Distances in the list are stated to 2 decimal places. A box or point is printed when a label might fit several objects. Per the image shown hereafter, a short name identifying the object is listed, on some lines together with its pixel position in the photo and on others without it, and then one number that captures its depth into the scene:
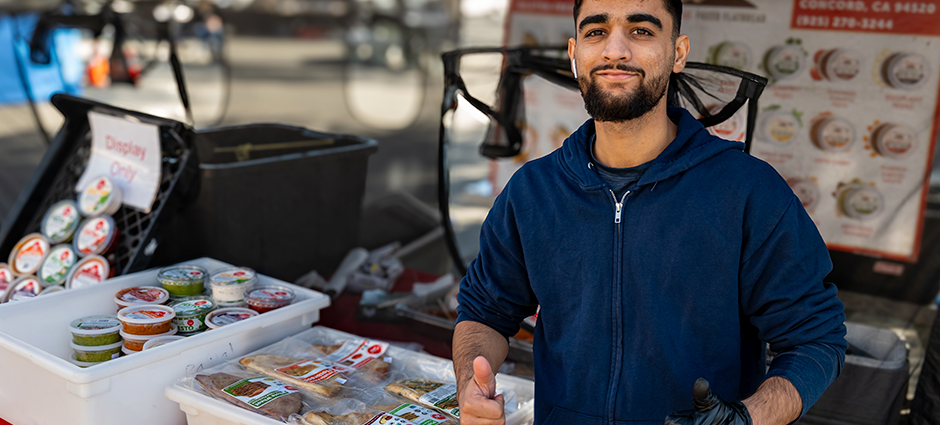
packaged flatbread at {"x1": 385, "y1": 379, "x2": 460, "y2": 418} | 1.55
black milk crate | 2.28
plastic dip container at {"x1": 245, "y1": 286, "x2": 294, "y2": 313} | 1.92
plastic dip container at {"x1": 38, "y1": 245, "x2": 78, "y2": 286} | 2.28
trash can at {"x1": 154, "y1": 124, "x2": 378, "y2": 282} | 2.38
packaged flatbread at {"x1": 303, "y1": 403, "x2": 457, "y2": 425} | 1.47
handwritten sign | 2.35
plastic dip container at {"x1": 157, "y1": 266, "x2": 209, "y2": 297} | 2.01
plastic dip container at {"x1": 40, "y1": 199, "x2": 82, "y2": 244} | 2.38
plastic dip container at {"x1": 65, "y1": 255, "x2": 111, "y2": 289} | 2.20
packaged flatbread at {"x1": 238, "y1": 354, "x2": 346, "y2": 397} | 1.62
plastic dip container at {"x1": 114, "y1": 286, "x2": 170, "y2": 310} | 1.88
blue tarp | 4.06
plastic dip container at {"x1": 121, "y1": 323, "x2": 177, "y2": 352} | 1.69
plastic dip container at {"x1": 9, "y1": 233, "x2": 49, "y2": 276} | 2.35
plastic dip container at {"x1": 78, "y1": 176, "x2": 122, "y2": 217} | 2.35
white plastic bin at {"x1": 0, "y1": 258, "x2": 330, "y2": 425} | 1.53
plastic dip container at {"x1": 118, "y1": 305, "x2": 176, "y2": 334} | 1.70
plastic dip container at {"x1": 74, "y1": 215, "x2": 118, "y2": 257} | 2.27
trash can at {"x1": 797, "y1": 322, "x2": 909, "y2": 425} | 1.87
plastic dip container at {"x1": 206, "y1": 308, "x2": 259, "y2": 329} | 1.81
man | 1.27
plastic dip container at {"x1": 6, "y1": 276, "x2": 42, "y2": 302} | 2.24
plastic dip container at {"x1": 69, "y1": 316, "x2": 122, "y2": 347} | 1.65
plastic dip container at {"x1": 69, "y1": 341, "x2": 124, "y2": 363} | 1.65
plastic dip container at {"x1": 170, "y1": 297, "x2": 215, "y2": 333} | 1.79
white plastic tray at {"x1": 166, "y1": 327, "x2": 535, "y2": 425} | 1.47
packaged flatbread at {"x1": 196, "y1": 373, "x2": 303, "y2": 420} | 1.49
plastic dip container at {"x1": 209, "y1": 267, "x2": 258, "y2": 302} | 1.95
